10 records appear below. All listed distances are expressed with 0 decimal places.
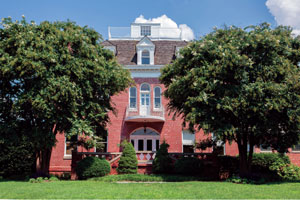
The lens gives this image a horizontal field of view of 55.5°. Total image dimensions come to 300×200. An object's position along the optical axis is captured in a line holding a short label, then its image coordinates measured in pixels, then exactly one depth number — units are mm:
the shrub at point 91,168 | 16359
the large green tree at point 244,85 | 13344
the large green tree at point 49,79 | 13656
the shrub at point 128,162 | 17859
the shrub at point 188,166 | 17016
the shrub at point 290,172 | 18584
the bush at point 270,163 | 19250
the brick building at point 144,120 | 23109
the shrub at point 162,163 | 17828
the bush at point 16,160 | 18734
